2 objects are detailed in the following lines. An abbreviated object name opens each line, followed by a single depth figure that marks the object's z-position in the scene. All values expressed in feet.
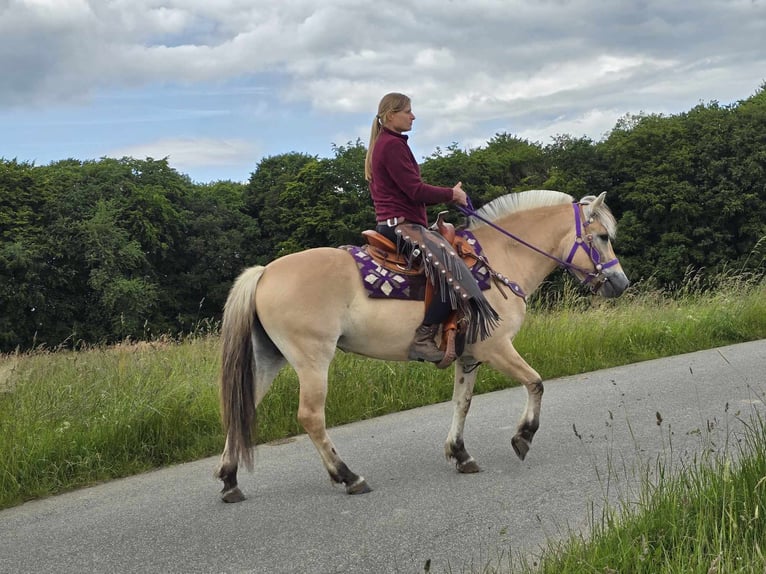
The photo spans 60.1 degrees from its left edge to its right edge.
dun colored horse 15.76
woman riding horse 16.39
